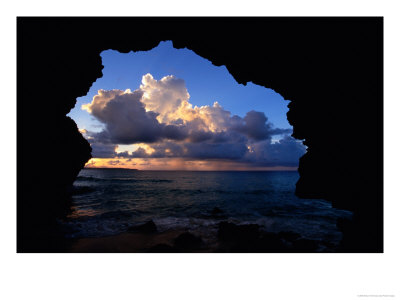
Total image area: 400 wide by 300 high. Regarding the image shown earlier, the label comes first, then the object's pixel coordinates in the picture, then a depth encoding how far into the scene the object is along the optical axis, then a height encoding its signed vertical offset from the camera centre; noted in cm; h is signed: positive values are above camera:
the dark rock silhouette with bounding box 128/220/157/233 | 881 -401
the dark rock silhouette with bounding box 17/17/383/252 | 425 +235
